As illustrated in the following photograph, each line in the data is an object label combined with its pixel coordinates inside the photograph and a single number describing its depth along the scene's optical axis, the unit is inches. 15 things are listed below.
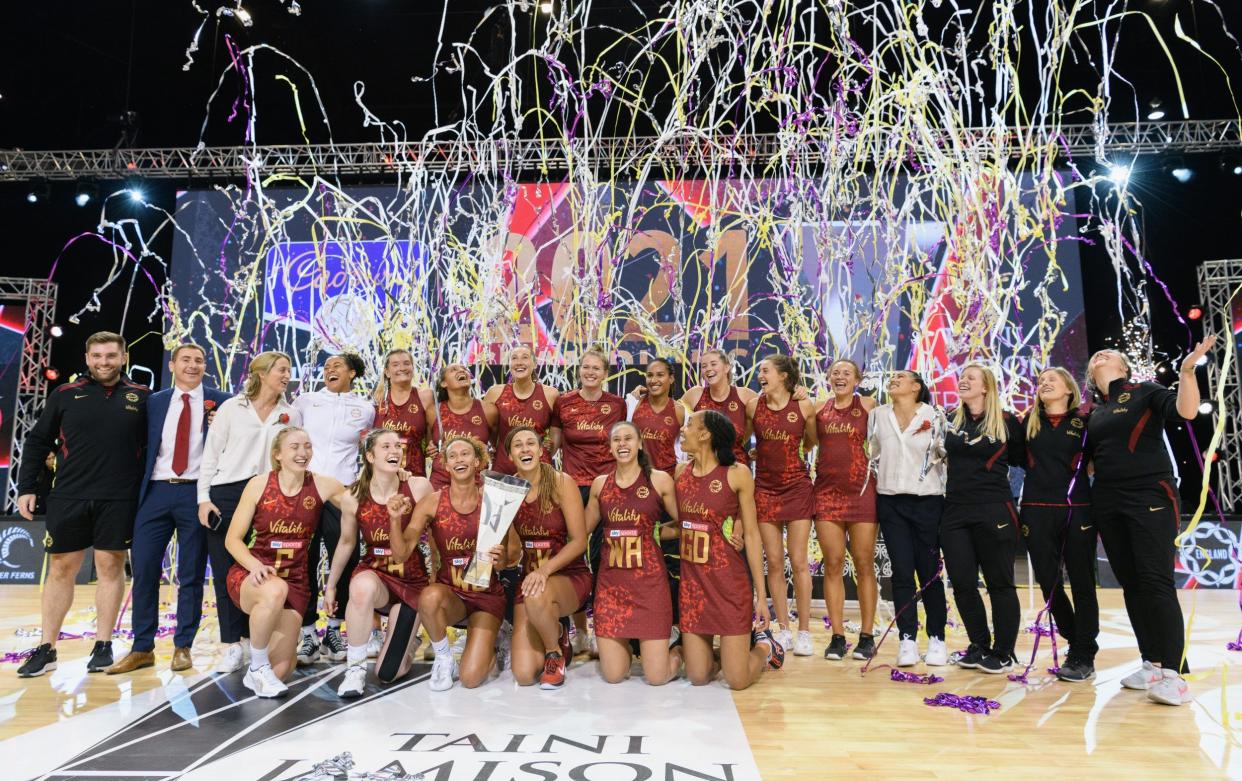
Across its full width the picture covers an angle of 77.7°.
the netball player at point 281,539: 118.7
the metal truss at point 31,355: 337.4
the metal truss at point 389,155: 289.7
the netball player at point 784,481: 149.5
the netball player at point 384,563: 121.8
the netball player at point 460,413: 150.7
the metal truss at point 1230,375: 302.7
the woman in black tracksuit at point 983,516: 134.7
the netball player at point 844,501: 146.6
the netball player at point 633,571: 124.6
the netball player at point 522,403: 153.4
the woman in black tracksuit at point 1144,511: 118.1
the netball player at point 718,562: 122.6
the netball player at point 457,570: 122.1
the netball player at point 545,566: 122.9
